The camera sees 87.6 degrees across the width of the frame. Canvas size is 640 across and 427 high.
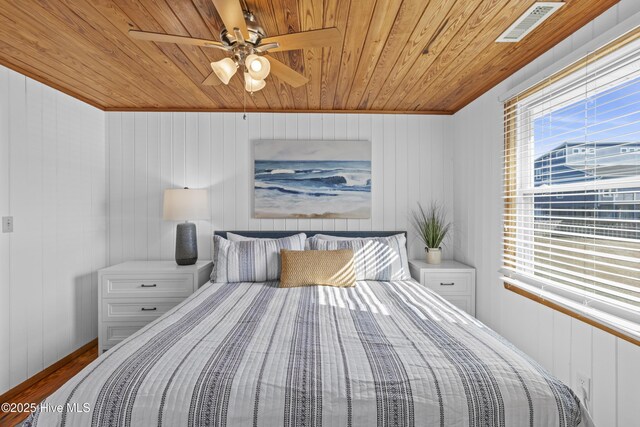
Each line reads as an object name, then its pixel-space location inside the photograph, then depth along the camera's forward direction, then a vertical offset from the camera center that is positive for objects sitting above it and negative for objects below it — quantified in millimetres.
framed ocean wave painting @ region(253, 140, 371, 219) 3373 +348
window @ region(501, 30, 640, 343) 1518 +126
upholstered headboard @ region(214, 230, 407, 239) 3367 -203
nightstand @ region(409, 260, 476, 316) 2967 -629
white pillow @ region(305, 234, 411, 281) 2840 -364
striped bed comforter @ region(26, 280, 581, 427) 1134 -613
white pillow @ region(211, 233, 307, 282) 2773 -399
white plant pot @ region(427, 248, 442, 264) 3176 -413
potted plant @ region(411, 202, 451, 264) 3234 -141
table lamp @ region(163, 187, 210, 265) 2996 +7
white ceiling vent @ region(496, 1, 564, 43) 1628 +1011
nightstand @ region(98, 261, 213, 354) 2879 -709
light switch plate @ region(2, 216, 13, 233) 2251 -63
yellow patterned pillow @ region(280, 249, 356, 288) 2602 -439
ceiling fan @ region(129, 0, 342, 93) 1426 +812
